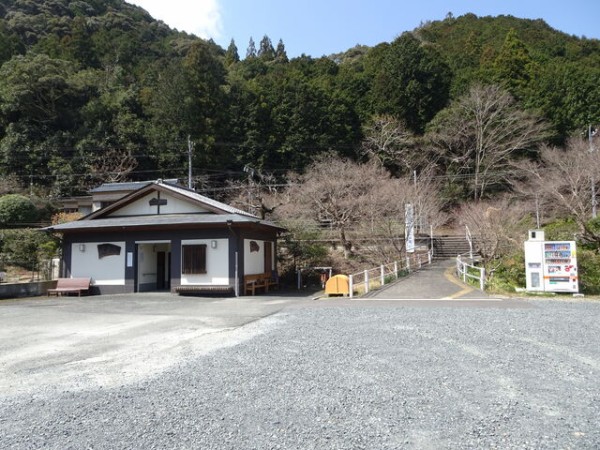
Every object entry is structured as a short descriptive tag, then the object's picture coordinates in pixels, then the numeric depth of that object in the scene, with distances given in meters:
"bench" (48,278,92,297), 15.53
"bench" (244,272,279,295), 15.25
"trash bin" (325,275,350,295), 12.74
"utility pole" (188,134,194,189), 28.09
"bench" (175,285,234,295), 14.58
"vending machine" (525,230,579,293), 11.39
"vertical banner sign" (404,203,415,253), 19.44
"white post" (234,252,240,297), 14.53
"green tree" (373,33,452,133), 38.25
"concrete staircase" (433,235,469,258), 25.08
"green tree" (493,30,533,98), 36.00
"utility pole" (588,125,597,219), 18.24
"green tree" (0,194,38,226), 22.50
